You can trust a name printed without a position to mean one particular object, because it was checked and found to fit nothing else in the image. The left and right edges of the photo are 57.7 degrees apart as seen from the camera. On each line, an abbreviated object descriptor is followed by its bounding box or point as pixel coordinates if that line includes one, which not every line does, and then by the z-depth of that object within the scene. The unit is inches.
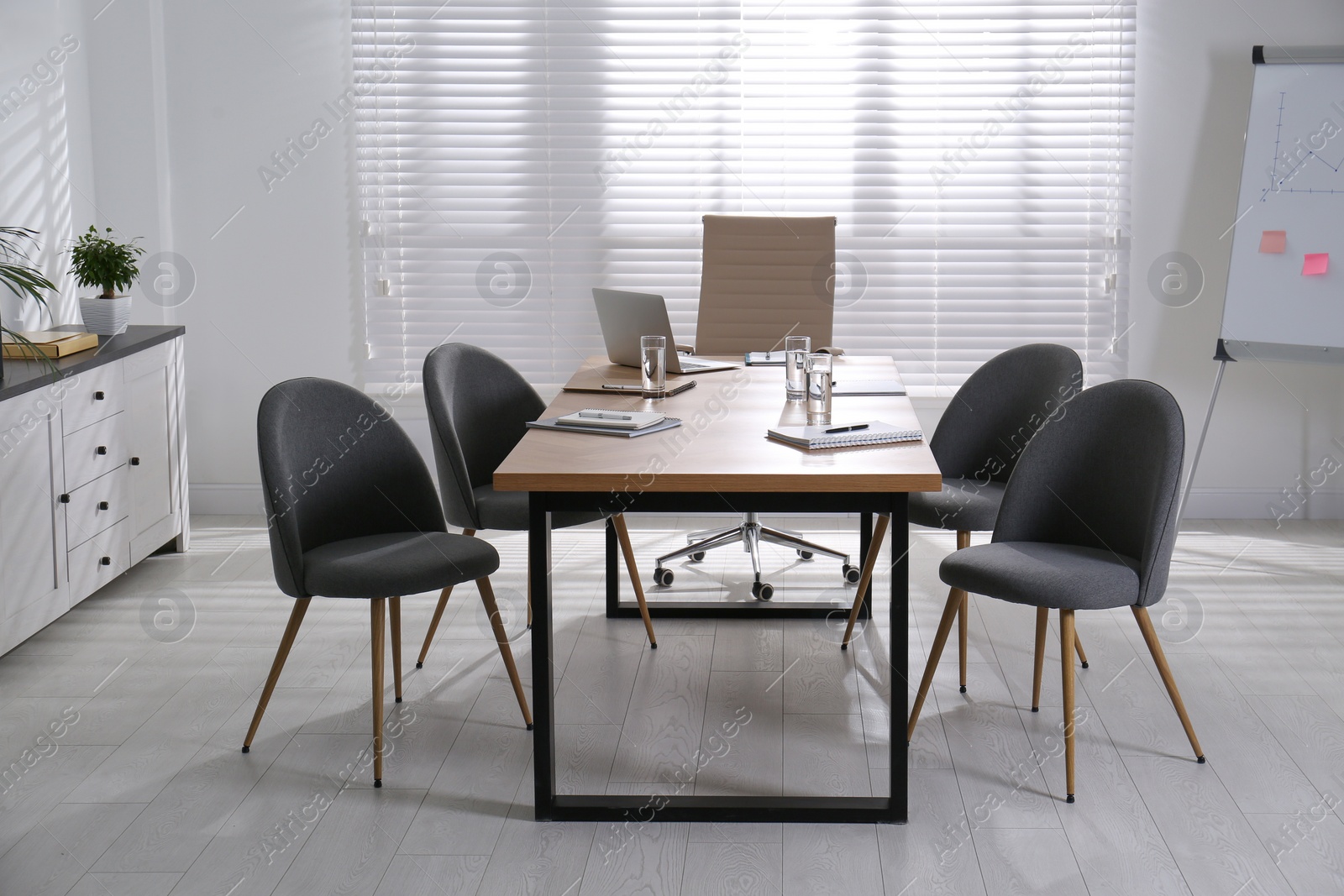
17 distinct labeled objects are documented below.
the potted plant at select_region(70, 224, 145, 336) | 165.8
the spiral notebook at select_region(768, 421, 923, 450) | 107.2
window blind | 197.9
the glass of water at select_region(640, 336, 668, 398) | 131.7
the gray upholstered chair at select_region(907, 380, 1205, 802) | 105.0
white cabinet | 136.5
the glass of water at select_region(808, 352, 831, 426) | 123.5
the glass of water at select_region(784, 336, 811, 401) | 131.3
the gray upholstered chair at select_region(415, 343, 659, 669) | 129.2
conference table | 96.9
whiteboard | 176.2
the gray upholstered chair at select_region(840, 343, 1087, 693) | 133.1
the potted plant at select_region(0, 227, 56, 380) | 155.6
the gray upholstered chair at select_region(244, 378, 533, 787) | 108.2
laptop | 140.5
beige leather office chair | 182.9
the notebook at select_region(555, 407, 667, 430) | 114.7
